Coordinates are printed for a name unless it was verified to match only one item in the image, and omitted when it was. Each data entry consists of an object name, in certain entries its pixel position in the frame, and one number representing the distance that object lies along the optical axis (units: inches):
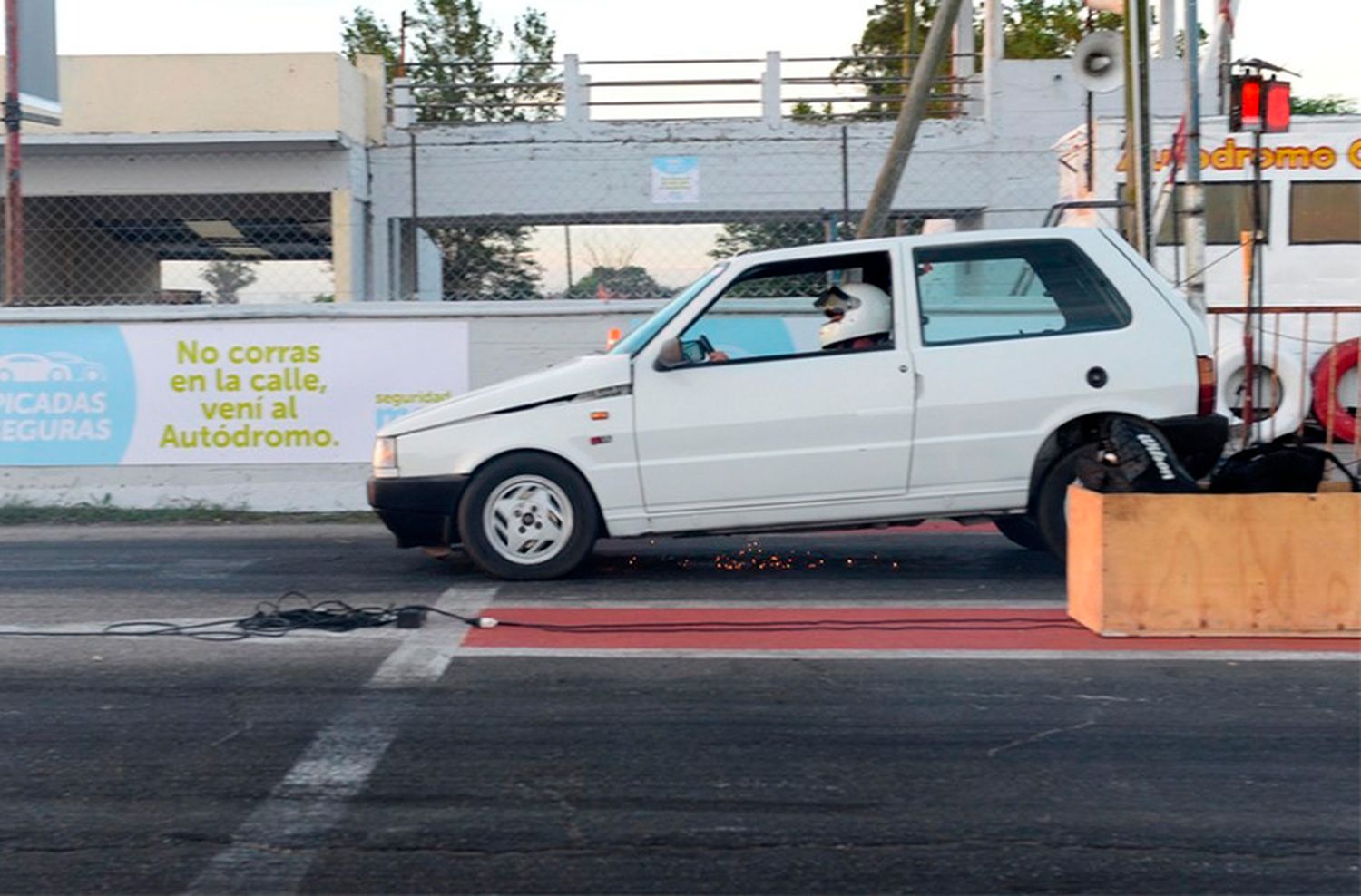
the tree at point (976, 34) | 1130.0
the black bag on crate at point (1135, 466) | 285.9
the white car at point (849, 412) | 327.9
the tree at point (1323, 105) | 1154.1
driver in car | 333.4
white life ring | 601.6
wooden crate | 268.8
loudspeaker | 525.3
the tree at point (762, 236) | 750.6
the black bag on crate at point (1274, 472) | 283.3
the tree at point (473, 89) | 743.7
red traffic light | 402.9
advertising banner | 496.1
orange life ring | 610.5
